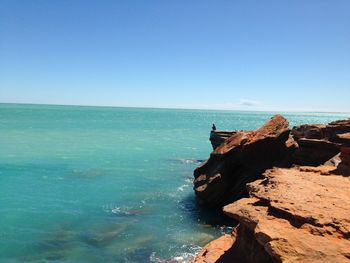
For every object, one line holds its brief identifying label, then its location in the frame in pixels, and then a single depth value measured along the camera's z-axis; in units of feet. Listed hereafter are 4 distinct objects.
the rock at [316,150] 73.67
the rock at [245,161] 80.59
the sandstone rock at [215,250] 40.77
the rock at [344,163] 51.67
